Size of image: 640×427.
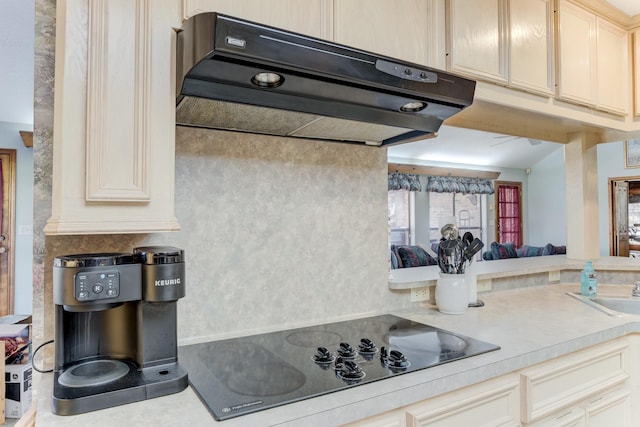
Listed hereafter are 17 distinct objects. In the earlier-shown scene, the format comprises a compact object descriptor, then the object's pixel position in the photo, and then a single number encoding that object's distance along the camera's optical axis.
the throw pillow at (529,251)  6.36
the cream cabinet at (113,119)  0.91
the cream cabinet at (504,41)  1.50
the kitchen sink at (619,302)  2.02
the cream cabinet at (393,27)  1.26
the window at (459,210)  8.20
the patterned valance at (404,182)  7.43
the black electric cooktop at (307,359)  0.92
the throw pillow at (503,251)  6.04
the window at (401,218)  7.86
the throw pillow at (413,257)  5.27
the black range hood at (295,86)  0.91
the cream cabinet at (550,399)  1.04
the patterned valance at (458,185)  7.99
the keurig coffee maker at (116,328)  0.86
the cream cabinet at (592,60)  1.87
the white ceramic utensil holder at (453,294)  1.66
